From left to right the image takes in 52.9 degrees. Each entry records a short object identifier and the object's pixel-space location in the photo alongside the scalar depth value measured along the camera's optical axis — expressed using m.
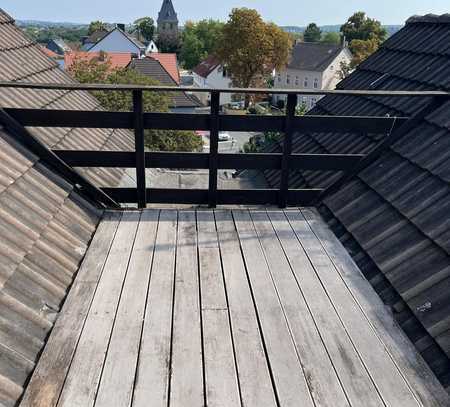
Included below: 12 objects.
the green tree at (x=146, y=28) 101.38
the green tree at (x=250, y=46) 38.56
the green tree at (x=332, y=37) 84.85
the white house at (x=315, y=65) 45.06
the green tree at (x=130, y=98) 15.91
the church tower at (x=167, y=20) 96.38
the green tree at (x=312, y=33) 89.81
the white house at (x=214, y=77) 47.61
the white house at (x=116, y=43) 50.06
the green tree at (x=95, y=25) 95.19
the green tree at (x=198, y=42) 70.85
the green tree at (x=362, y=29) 60.59
